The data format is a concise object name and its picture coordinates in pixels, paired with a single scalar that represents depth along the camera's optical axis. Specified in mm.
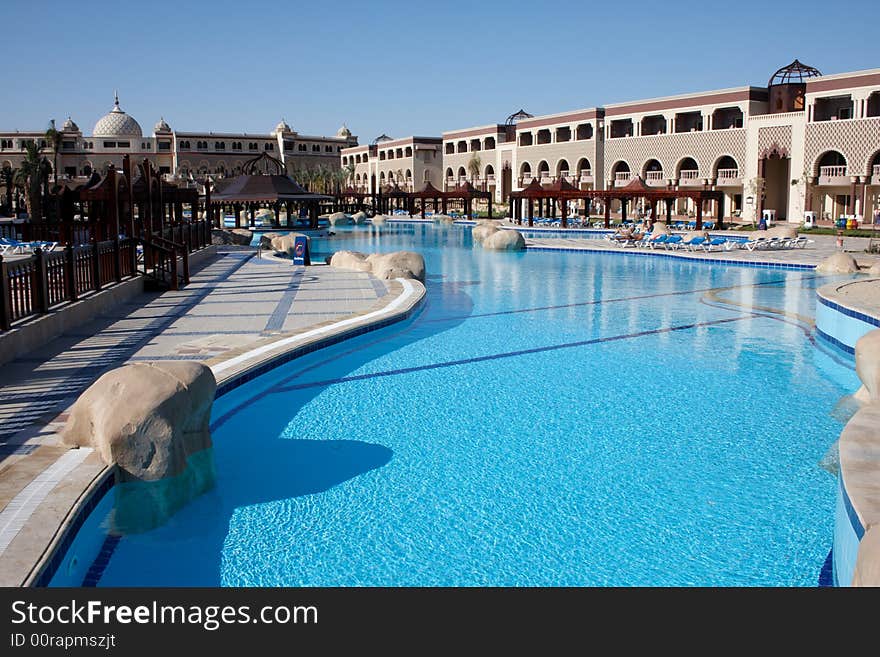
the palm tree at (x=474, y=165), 68625
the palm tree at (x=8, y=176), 48906
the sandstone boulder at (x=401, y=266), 17188
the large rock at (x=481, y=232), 31625
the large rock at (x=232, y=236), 31062
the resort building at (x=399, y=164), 77375
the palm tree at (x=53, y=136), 66719
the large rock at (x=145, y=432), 5426
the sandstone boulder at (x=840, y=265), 18859
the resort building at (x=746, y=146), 38250
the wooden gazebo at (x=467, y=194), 47956
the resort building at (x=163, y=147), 81938
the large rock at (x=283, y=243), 27531
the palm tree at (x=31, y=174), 39953
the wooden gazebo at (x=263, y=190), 31000
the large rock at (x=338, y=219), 51394
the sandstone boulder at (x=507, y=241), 27453
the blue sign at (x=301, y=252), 20203
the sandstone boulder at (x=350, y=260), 19453
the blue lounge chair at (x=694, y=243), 25561
